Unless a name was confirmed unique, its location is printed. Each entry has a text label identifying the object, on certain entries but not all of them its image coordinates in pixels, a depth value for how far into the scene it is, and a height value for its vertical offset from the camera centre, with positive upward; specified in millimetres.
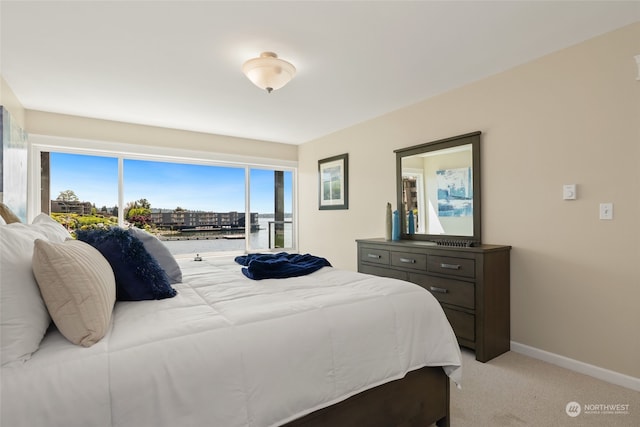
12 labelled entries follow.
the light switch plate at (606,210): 2369 +19
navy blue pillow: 1593 -238
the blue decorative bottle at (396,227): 3836 -140
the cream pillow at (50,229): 1633 -59
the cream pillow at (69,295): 1095 -261
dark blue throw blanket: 2164 -353
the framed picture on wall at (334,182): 4855 +507
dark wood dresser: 2713 -634
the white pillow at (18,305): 985 -276
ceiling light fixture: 2574 +1146
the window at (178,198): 4246 +278
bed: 980 -521
